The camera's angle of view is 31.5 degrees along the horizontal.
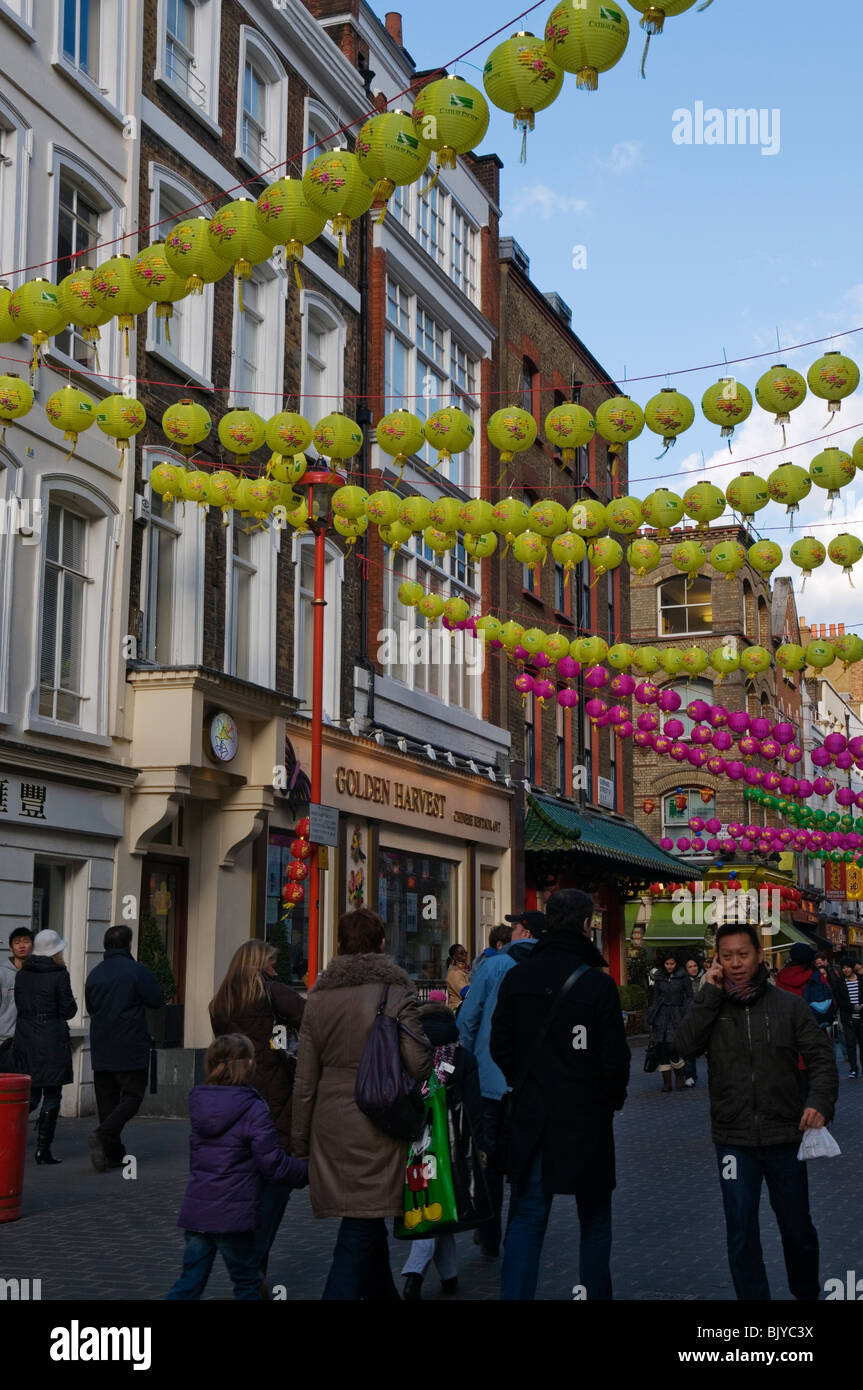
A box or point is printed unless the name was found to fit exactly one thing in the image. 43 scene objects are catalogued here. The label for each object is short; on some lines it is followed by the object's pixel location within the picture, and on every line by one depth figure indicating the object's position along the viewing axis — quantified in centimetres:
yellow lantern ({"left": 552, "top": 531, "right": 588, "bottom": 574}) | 1473
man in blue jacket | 914
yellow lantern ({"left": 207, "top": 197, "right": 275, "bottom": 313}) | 870
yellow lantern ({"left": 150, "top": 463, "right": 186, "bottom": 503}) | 1425
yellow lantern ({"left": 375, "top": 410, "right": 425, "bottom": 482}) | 1212
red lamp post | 1605
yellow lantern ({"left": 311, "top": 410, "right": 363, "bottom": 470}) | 1280
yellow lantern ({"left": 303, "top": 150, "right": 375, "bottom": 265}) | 840
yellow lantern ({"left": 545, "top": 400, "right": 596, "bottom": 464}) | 1248
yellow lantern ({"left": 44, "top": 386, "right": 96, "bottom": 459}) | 1184
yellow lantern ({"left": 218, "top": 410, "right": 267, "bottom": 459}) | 1277
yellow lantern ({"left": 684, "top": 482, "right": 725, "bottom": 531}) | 1341
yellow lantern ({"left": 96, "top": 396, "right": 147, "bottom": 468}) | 1234
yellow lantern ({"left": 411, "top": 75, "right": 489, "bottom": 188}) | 795
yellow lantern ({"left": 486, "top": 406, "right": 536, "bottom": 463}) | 1235
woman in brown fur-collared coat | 609
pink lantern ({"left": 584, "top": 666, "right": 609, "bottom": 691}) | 1938
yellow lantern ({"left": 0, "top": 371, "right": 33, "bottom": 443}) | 1116
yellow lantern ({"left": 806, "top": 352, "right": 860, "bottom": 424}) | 1122
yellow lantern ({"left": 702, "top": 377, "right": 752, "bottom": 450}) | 1180
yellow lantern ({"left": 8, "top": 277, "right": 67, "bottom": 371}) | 997
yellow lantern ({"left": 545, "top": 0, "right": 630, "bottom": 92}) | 731
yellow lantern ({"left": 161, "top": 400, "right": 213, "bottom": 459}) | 1302
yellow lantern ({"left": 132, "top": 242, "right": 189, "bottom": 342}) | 916
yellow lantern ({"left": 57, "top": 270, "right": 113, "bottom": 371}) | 965
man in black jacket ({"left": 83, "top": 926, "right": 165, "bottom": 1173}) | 1189
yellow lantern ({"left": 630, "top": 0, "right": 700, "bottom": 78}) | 718
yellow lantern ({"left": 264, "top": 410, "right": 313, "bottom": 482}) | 1244
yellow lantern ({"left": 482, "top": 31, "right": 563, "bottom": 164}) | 762
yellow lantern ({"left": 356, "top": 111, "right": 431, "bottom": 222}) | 810
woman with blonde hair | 729
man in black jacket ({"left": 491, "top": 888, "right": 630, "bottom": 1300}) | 638
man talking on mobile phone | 651
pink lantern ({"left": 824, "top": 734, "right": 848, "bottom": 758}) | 2305
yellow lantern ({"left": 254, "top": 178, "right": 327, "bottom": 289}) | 858
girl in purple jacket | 607
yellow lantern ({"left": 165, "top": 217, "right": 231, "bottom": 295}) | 891
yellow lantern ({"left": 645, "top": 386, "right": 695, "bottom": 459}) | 1193
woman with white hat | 1192
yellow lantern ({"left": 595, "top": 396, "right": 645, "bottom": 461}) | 1204
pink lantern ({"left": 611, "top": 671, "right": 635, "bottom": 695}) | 2175
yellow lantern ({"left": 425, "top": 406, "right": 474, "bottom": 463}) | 1217
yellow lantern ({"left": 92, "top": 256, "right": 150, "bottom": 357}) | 941
